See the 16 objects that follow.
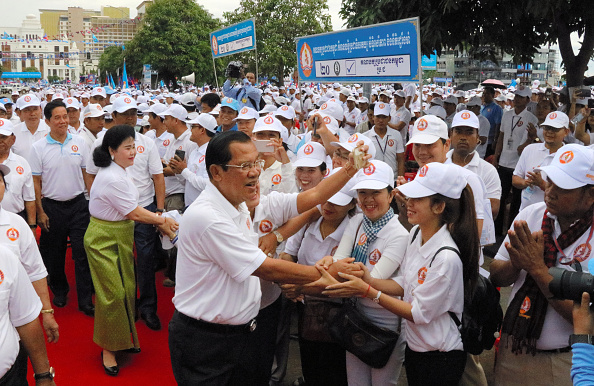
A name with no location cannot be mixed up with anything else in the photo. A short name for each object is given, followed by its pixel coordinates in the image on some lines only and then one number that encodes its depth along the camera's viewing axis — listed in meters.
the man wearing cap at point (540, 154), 4.98
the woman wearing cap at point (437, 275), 2.50
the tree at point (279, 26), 25.02
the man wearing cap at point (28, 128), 7.10
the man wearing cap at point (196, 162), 5.04
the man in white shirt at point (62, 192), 5.53
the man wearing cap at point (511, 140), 7.63
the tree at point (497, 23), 7.07
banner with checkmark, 5.43
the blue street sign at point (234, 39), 9.03
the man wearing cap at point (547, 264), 2.27
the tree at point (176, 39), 38.25
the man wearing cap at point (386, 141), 7.03
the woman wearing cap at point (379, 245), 2.95
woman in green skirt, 4.18
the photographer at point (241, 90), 9.02
